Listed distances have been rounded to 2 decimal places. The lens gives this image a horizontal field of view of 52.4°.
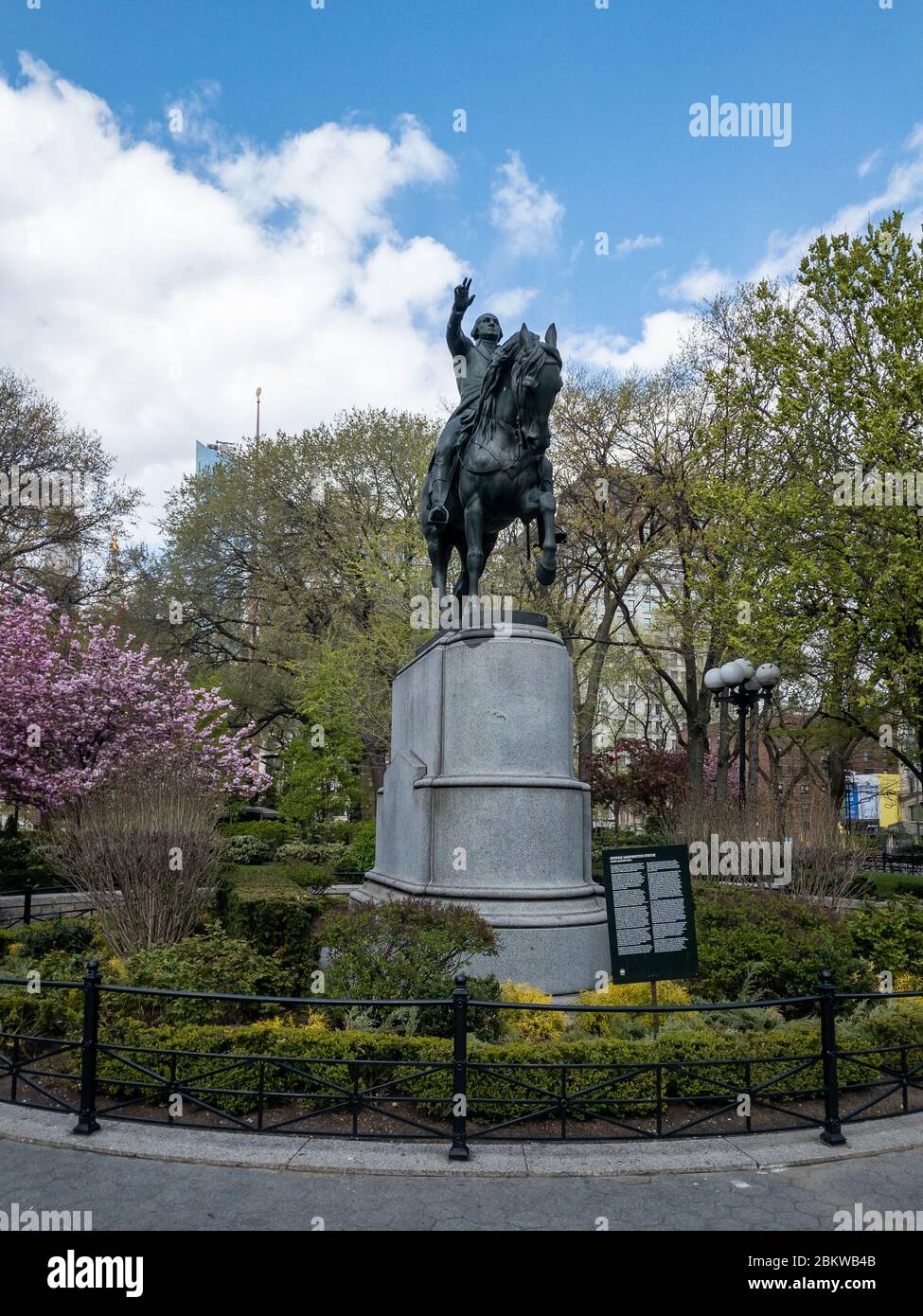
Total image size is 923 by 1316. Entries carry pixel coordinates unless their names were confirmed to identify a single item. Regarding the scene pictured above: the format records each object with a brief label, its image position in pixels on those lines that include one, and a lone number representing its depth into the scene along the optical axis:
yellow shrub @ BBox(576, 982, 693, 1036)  9.52
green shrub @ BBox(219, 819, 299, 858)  30.81
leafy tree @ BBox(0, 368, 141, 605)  29.44
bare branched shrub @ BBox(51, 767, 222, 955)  11.71
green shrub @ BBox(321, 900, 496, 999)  8.39
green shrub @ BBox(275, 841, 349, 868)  25.94
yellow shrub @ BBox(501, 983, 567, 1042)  8.36
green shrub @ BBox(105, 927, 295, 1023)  8.62
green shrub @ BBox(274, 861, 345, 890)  17.94
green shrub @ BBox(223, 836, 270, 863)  25.41
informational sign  8.40
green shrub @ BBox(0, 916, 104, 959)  12.62
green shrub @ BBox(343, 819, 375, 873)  24.56
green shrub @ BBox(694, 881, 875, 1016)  9.92
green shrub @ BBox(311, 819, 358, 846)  31.39
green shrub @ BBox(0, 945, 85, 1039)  8.74
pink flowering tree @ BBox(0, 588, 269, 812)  23.30
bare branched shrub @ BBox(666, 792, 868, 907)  15.09
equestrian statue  10.97
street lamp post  19.70
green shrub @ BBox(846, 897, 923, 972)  10.92
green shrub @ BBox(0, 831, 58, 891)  22.16
